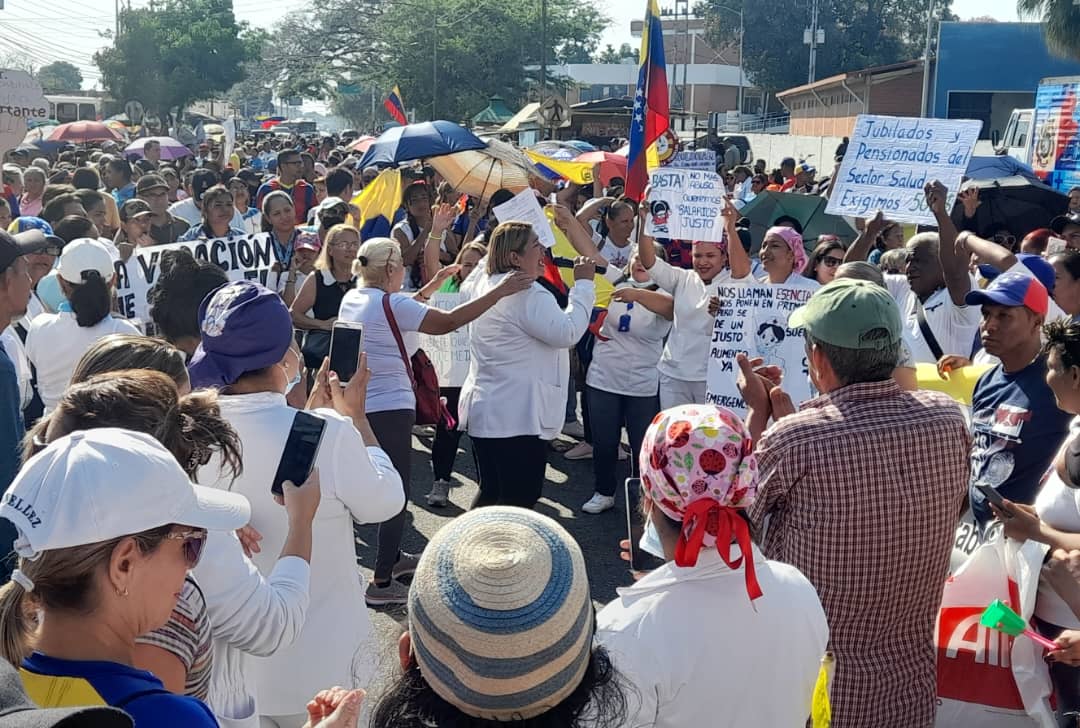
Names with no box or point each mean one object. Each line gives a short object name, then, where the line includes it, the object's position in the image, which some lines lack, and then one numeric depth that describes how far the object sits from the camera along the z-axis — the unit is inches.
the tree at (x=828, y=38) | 3129.9
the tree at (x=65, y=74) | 5904.0
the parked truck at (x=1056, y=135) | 711.7
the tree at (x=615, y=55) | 4596.5
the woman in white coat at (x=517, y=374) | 224.4
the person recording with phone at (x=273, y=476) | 118.5
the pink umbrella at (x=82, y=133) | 925.2
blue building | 1861.5
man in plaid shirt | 121.0
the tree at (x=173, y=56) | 2358.5
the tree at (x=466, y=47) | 2116.1
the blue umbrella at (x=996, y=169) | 560.1
